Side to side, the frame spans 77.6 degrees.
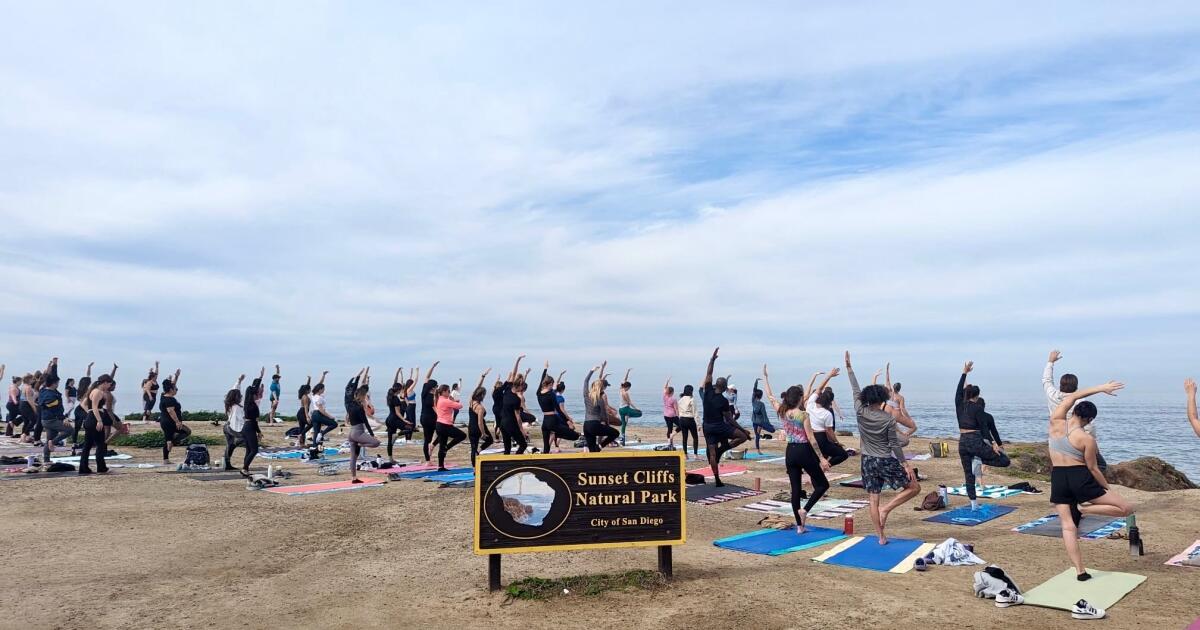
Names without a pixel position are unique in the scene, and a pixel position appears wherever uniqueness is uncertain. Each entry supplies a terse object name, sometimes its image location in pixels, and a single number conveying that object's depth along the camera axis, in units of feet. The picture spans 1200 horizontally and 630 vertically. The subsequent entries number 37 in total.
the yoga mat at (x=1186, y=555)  28.68
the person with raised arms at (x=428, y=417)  59.57
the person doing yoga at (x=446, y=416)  55.36
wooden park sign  24.99
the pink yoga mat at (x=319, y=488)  47.37
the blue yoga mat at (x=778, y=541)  31.60
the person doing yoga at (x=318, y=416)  66.74
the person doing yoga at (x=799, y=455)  34.14
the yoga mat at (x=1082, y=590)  23.50
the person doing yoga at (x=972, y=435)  40.17
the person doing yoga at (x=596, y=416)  55.83
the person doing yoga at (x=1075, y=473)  25.49
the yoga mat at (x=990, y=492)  46.50
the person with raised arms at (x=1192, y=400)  24.63
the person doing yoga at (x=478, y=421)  54.75
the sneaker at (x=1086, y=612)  21.94
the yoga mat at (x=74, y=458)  61.90
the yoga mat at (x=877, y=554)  28.45
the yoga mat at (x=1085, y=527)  34.58
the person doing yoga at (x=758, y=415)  74.28
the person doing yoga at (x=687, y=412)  61.87
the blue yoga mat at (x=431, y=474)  55.26
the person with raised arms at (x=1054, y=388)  31.37
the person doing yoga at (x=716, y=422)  46.37
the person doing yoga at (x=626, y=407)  77.92
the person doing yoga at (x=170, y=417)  56.47
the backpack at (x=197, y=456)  58.70
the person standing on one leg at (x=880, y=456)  31.32
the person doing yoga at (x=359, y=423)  48.91
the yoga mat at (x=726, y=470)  56.45
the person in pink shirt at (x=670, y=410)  70.74
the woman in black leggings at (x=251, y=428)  53.11
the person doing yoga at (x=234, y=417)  51.83
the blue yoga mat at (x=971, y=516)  38.42
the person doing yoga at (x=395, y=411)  61.16
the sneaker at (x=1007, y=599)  23.36
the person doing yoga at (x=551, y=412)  57.72
